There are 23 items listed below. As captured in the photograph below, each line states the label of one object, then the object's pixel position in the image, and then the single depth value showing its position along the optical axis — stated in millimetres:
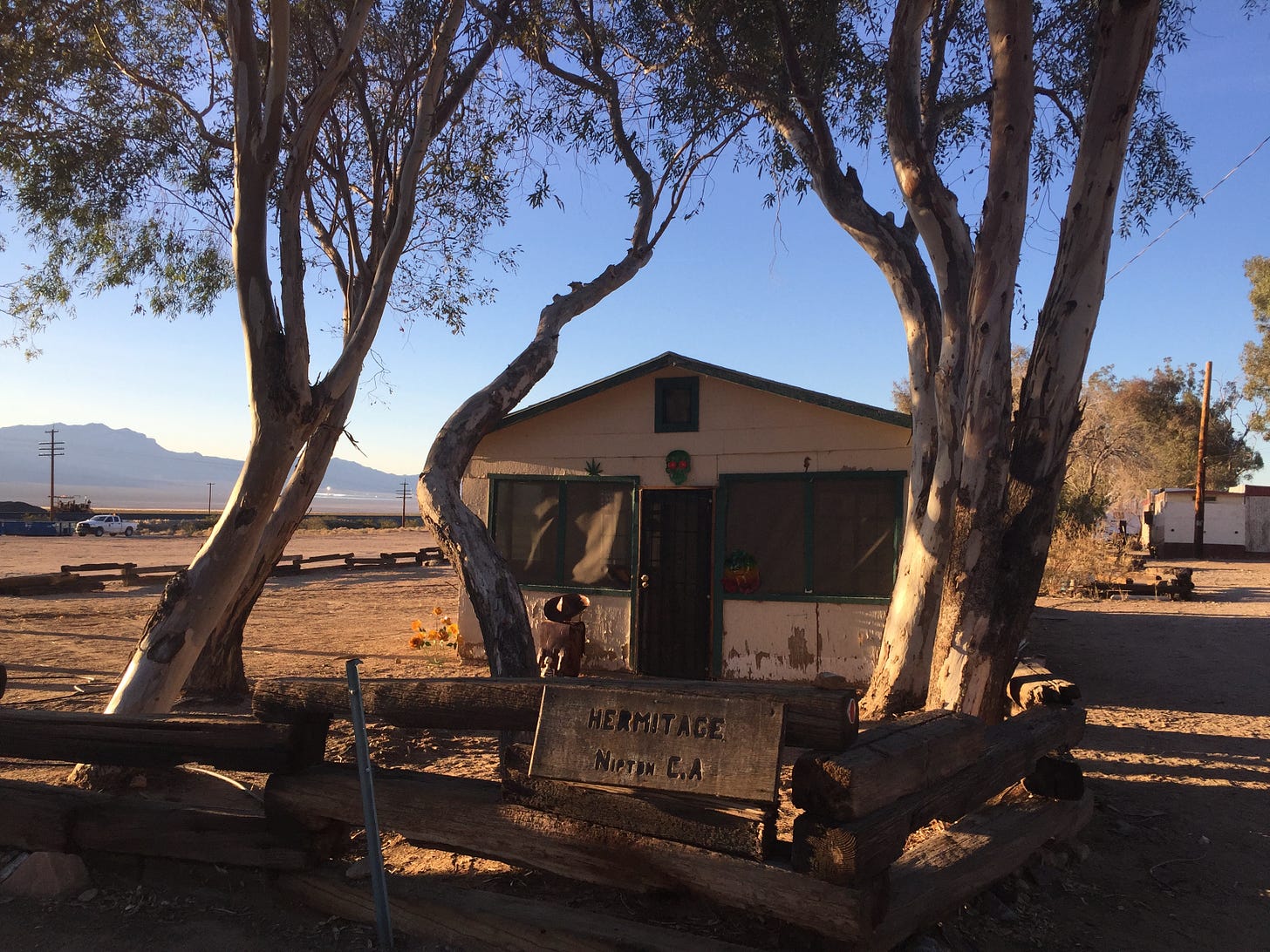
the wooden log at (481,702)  3445
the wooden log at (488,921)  3516
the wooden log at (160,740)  4484
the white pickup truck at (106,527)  49969
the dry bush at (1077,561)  20766
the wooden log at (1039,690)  5730
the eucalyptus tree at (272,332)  6535
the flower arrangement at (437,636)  12844
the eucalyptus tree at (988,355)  5637
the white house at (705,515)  9891
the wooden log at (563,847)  3254
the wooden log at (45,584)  19375
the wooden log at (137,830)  4430
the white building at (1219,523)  33250
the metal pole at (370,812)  3586
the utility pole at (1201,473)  30100
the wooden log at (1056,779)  5156
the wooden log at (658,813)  3422
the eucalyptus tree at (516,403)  7070
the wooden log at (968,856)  3674
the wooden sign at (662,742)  3340
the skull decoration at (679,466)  10680
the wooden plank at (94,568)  21672
